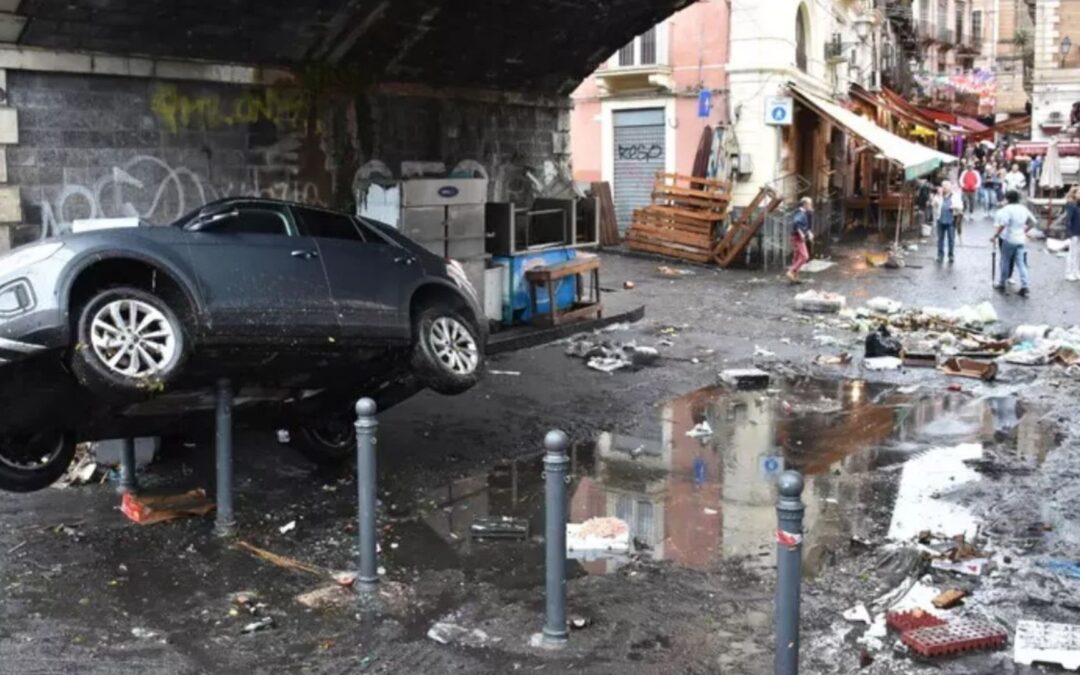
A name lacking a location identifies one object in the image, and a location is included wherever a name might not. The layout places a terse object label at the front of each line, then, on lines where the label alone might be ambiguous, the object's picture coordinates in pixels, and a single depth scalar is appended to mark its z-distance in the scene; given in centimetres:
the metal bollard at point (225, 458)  717
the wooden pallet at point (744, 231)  2348
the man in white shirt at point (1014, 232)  1900
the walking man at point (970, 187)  3925
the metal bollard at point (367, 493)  626
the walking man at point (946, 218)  2375
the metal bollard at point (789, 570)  445
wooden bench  1484
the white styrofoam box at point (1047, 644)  523
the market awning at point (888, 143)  2420
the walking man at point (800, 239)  2144
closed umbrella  3172
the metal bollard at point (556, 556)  551
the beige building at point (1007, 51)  6950
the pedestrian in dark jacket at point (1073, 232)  2025
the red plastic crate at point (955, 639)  534
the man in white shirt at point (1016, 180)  3519
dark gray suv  666
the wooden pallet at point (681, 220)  2392
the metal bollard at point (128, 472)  798
